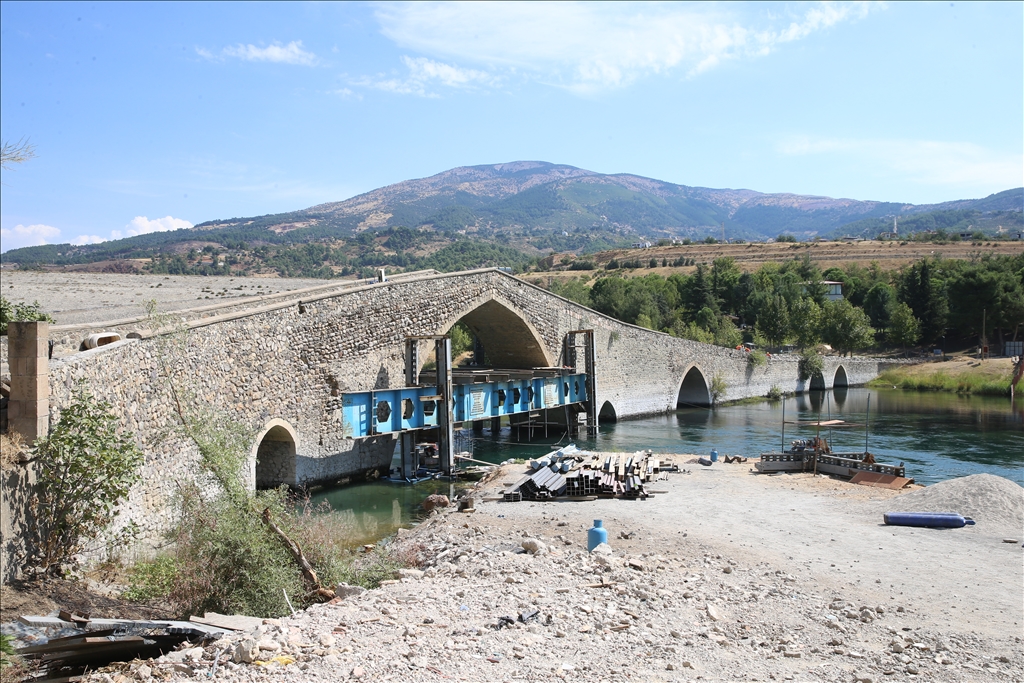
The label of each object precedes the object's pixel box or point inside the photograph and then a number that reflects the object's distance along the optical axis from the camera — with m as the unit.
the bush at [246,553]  9.41
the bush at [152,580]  10.14
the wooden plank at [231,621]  8.55
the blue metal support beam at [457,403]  21.41
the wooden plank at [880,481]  18.23
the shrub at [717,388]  44.41
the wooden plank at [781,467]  20.81
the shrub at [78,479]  10.20
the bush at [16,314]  17.94
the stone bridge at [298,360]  12.48
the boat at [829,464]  18.70
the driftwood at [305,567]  9.86
